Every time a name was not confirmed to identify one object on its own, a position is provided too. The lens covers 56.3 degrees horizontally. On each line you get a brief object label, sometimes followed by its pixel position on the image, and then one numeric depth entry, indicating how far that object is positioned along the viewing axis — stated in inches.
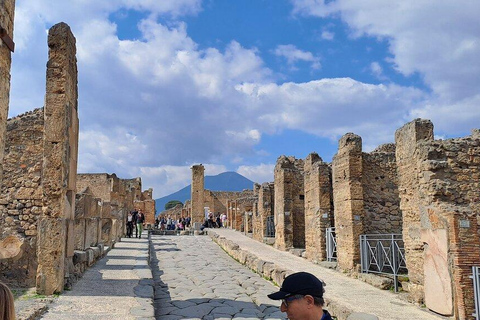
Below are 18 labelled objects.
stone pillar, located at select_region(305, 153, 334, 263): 571.5
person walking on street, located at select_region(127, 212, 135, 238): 975.6
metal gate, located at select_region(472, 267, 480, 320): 260.2
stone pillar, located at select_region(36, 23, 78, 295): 304.7
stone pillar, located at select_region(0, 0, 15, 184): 168.2
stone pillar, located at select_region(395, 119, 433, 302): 334.6
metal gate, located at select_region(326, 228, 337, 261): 552.0
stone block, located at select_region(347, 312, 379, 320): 237.1
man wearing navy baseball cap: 97.7
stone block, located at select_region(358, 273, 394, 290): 384.8
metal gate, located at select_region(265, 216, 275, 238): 857.3
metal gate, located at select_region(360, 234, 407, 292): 440.0
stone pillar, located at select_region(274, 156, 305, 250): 717.3
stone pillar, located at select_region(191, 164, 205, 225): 1574.8
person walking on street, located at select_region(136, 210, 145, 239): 930.7
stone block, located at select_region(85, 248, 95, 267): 423.9
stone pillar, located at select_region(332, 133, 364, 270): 476.4
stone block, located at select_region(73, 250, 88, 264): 376.4
